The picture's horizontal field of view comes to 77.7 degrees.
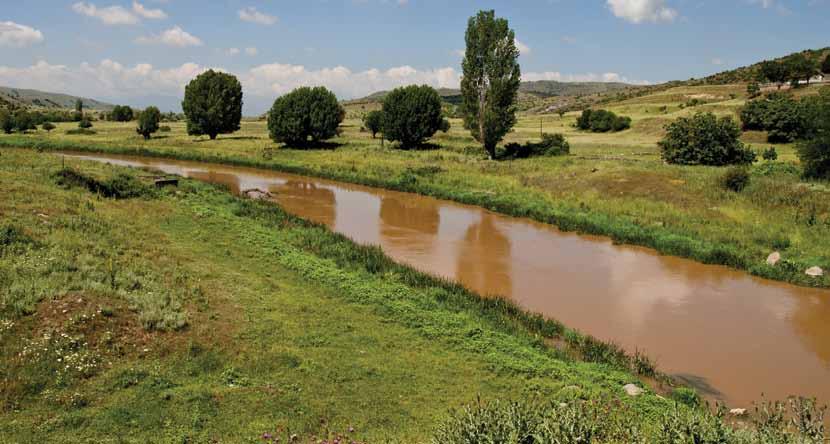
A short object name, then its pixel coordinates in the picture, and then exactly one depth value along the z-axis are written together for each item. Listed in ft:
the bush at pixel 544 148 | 130.82
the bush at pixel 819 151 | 83.15
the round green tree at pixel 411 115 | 159.33
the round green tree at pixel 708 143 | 105.91
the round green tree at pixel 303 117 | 160.56
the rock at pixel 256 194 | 96.75
